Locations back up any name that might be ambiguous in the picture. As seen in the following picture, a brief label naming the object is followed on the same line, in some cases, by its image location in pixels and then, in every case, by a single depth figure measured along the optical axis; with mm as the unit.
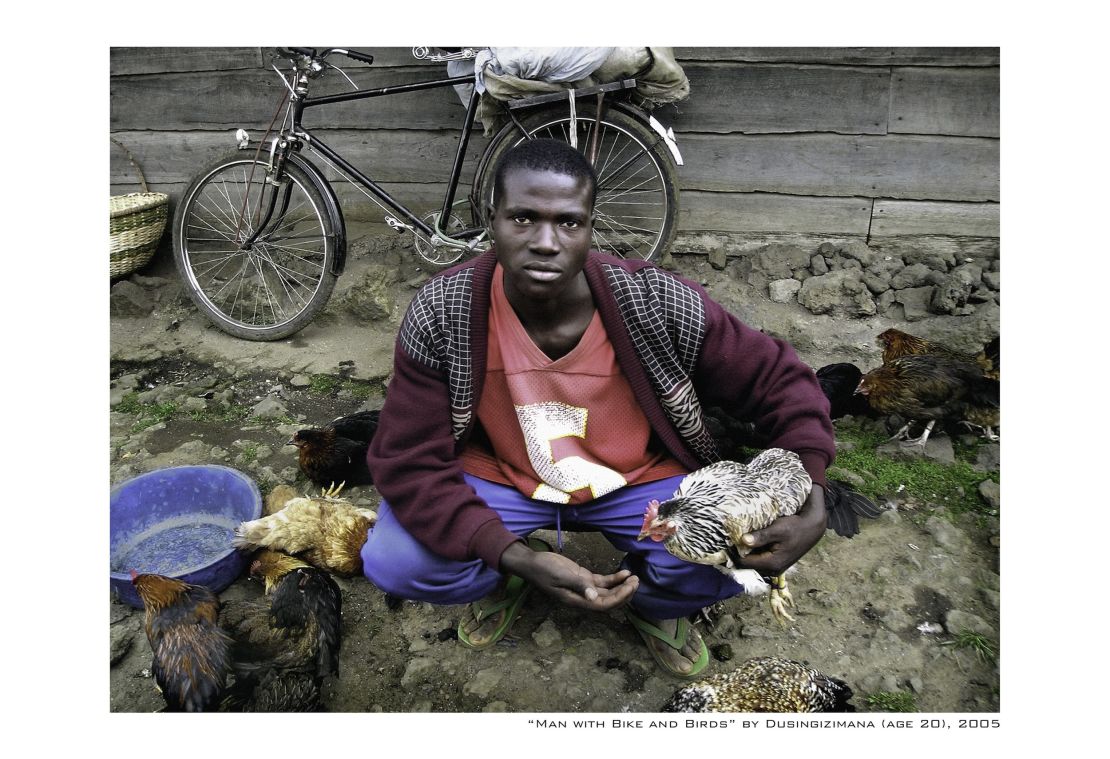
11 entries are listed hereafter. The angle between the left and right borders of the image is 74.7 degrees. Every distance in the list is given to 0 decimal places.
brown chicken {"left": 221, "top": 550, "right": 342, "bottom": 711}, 2262
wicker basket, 4859
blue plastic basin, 3090
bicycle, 4285
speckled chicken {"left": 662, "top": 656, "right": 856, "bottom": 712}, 2193
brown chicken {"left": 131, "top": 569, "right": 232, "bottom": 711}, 2195
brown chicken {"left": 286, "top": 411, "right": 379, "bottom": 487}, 3373
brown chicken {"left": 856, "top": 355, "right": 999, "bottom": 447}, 3447
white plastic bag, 3898
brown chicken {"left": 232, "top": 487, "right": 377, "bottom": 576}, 2836
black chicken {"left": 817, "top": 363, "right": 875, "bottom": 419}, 3553
